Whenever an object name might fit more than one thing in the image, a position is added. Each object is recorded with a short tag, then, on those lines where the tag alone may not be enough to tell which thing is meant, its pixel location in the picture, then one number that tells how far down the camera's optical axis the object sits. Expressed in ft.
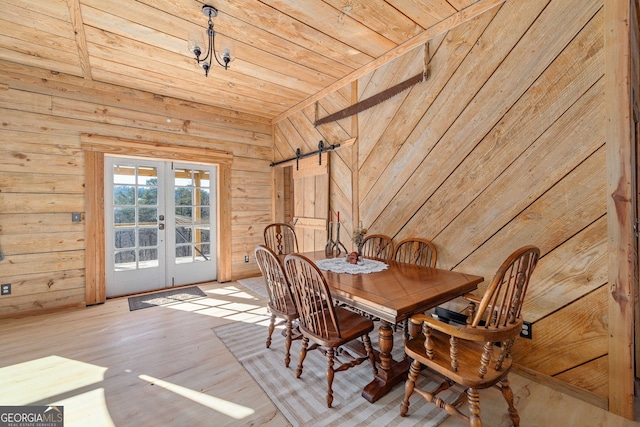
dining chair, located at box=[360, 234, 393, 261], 9.15
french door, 12.12
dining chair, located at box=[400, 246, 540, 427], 4.09
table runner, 7.00
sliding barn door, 11.97
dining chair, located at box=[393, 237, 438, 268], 7.93
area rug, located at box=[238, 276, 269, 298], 12.82
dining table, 4.96
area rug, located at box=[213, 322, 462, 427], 5.18
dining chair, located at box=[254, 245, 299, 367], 6.47
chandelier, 7.01
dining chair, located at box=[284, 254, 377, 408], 5.39
